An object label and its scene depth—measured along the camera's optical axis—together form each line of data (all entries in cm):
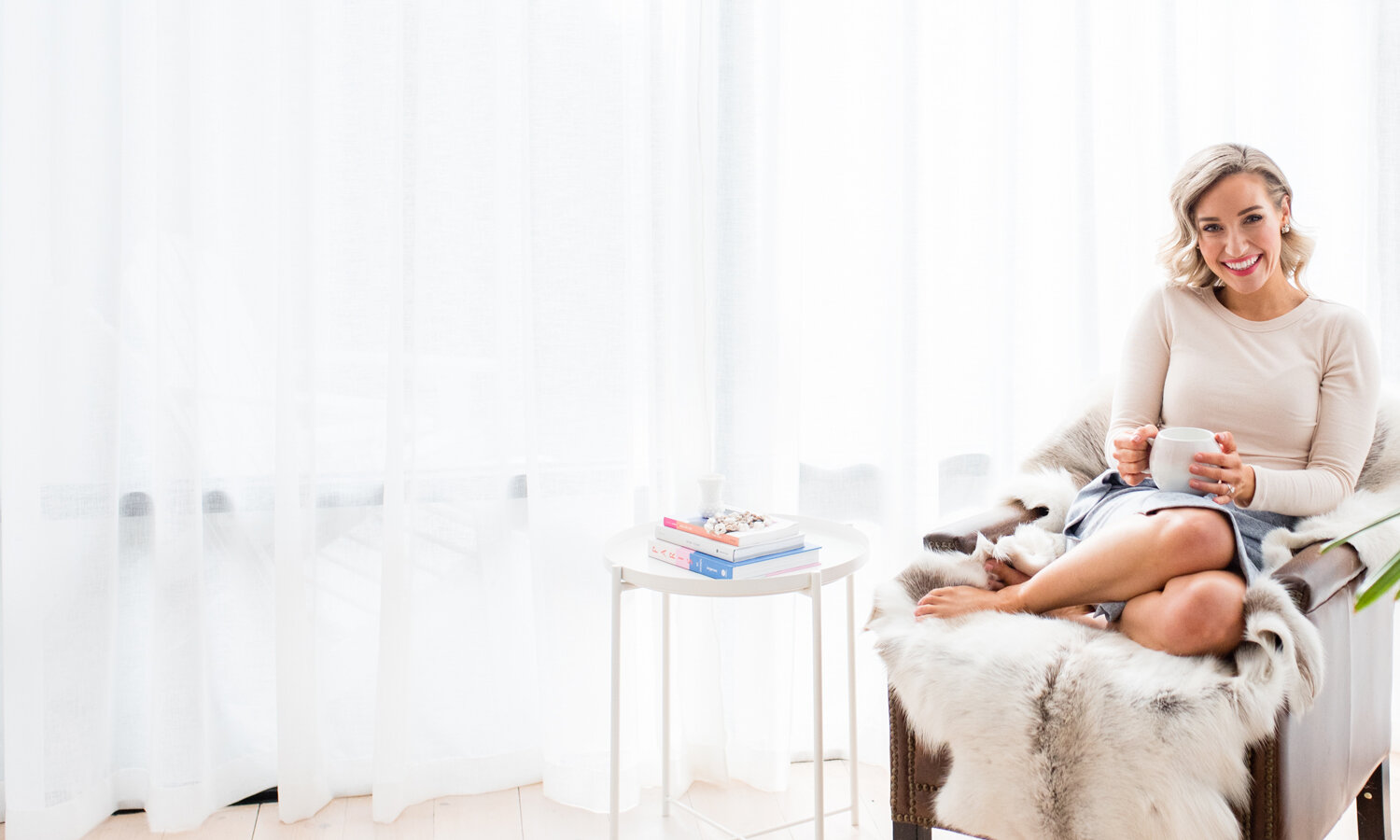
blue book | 157
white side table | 156
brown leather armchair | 126
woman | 149
